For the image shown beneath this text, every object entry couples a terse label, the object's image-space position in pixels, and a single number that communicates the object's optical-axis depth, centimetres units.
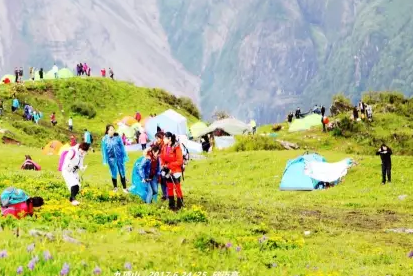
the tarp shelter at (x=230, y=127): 8325
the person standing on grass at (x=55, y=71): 10276
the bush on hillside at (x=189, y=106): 11412
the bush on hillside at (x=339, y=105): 9331
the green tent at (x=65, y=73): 10506
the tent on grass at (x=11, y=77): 10136
